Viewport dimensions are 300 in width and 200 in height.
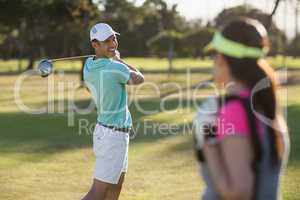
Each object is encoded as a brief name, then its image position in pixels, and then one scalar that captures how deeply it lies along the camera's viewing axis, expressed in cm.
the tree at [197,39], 6984
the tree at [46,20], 4309
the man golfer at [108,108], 549
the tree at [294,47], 8661
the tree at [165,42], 6303
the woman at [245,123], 262
